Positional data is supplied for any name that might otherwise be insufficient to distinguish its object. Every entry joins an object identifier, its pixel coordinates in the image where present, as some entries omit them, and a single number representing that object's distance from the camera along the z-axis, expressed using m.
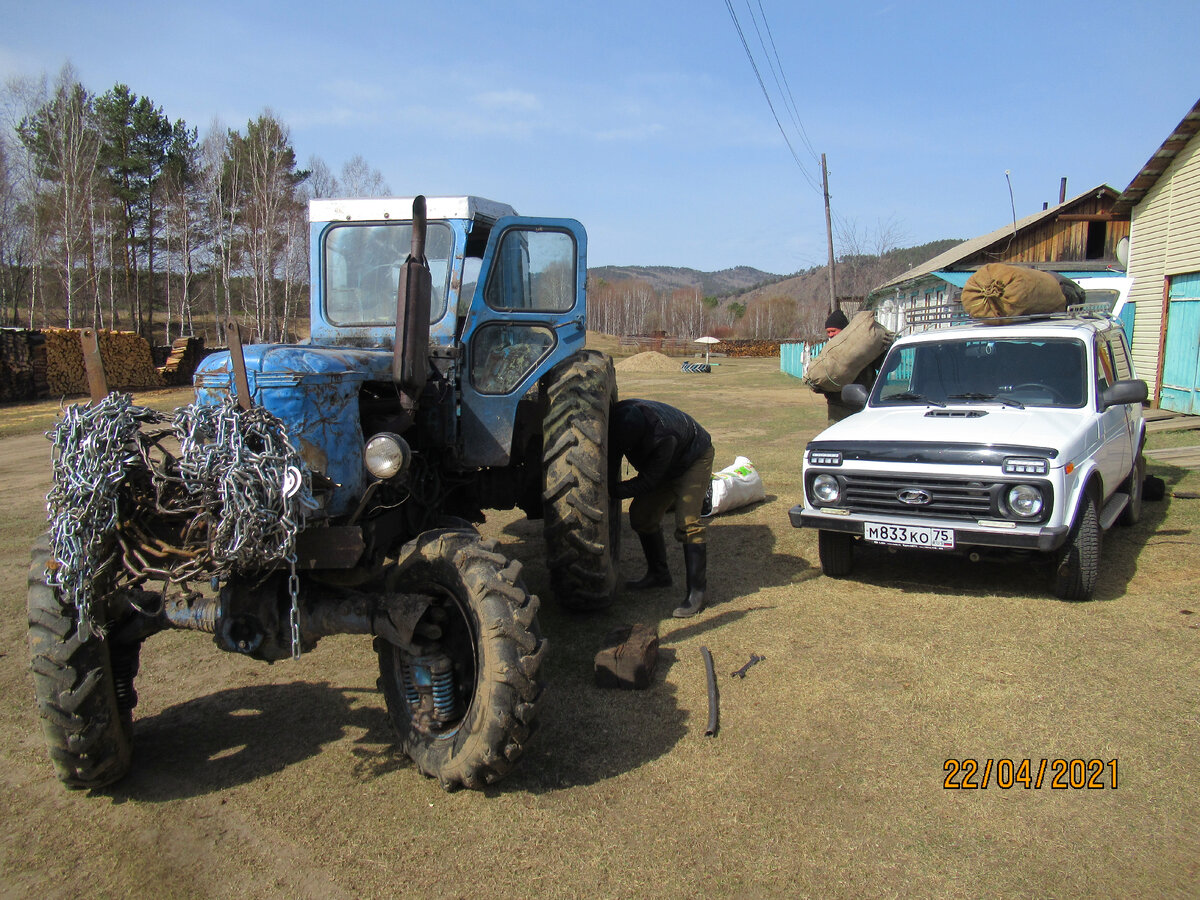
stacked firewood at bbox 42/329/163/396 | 21.06
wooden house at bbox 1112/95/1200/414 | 13.52
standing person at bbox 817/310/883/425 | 7.89
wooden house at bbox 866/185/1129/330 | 27.19
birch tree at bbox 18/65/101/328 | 29.67
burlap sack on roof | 6.95
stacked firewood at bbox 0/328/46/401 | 19.73
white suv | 4.78
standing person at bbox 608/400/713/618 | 4.95
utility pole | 26.23
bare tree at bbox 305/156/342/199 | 36.81
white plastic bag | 7.47
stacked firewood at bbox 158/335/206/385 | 24.23
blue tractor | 2.76
